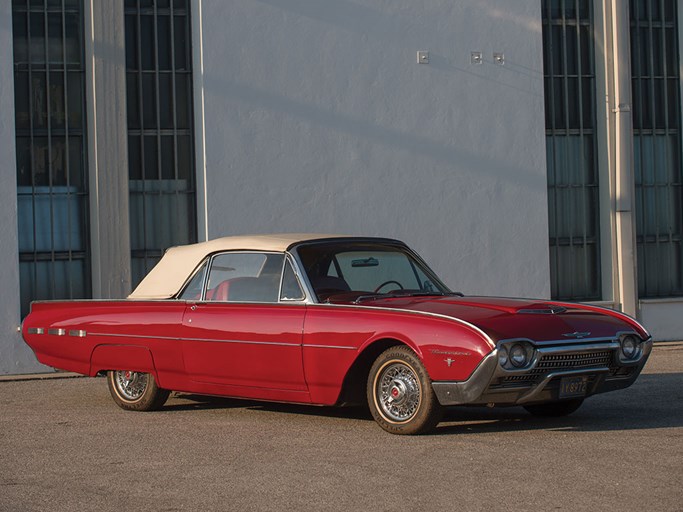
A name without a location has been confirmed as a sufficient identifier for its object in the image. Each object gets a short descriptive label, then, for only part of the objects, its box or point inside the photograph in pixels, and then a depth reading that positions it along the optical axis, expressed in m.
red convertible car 8.28
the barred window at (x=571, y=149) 17.02
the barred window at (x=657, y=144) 17.45
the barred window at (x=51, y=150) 14.90
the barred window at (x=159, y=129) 15.31
